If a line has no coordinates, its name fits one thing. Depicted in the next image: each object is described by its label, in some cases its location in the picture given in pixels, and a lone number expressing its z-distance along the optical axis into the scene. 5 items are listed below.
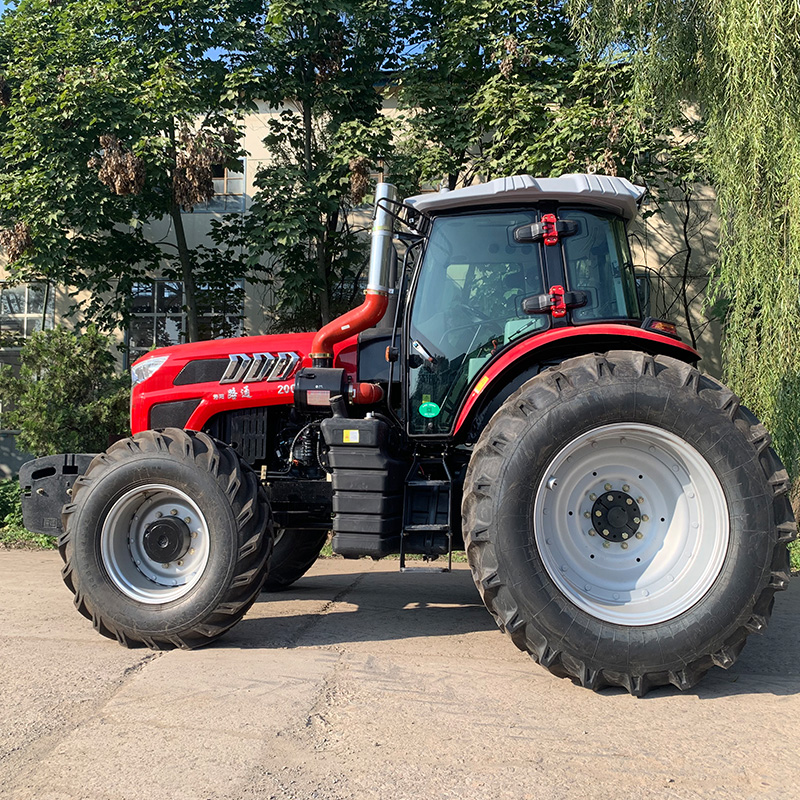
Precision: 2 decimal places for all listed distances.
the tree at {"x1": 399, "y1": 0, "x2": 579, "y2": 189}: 9.16
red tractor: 3.37
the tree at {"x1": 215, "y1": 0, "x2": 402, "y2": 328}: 9.68
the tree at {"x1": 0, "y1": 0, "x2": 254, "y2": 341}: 9.62
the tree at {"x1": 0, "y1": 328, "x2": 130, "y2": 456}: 9.43
